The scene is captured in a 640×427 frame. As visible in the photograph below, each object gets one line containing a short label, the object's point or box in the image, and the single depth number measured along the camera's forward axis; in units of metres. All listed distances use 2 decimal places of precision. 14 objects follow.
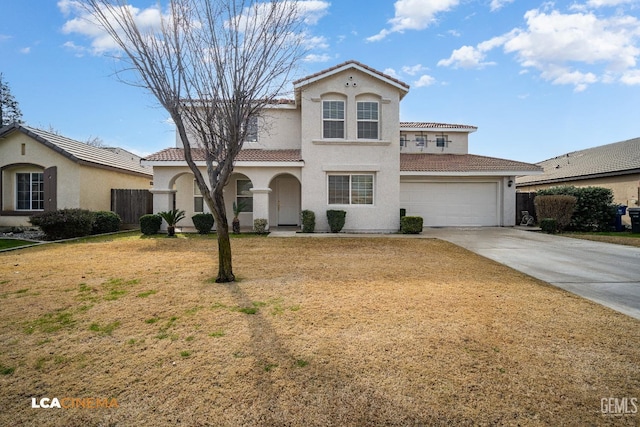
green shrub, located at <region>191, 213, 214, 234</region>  15.07
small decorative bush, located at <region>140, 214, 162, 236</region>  14.70
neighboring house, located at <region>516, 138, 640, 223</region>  18.59
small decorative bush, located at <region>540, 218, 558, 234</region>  15.47
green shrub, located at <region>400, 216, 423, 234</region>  15.04
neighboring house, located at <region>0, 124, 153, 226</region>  16.27
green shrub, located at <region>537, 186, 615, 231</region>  16.38
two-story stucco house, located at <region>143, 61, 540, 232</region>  15.26
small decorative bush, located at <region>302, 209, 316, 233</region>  14.90
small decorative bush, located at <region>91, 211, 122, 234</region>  15.47
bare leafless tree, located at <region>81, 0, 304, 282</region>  6.32
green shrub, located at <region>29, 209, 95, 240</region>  13.02
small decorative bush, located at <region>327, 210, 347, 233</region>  15.00
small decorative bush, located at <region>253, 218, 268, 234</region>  14.90
